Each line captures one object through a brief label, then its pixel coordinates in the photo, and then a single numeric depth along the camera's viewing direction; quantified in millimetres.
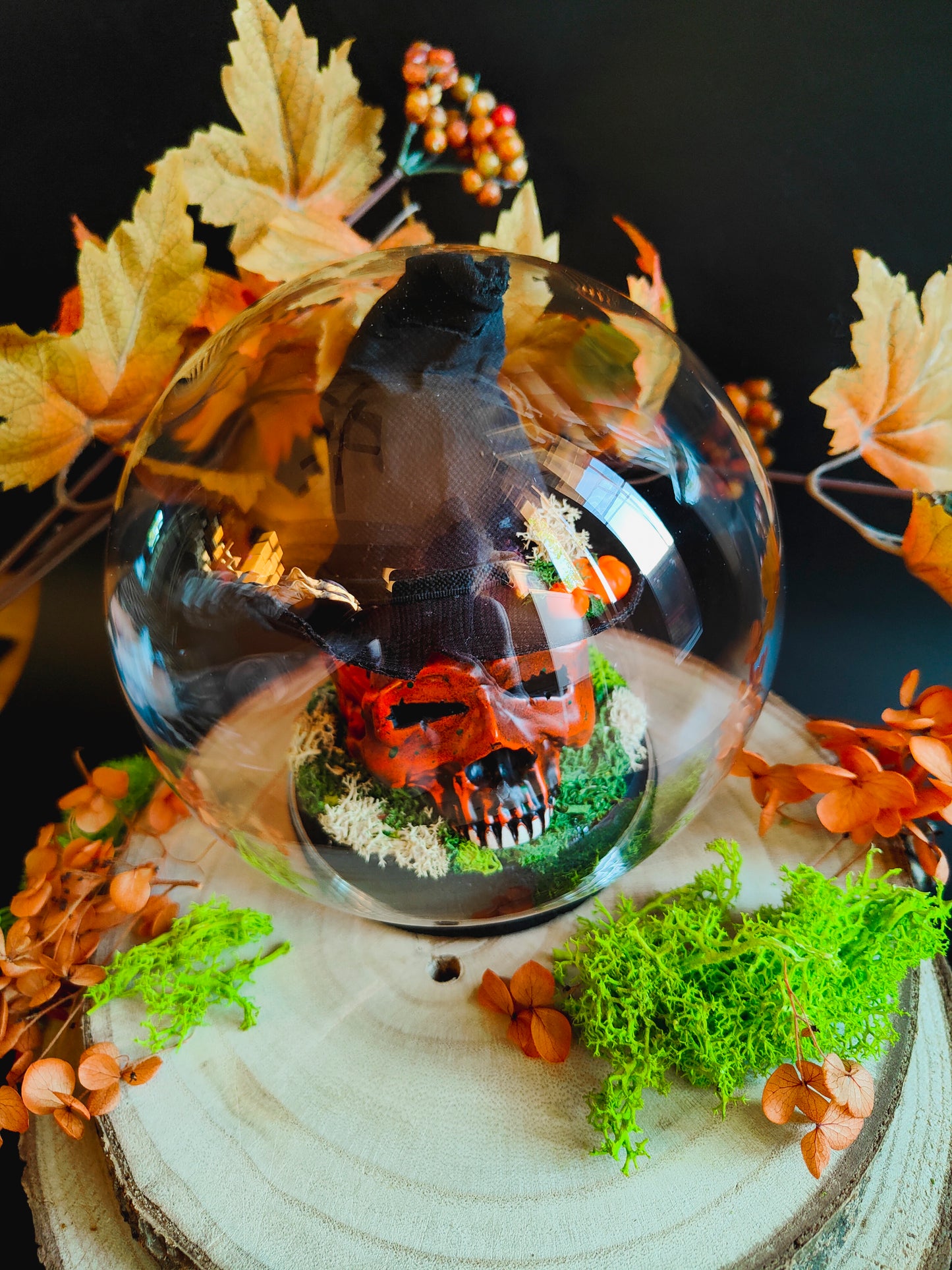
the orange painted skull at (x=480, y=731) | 161
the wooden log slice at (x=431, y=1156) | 146
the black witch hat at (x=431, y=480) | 145
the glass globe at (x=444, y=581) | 147
